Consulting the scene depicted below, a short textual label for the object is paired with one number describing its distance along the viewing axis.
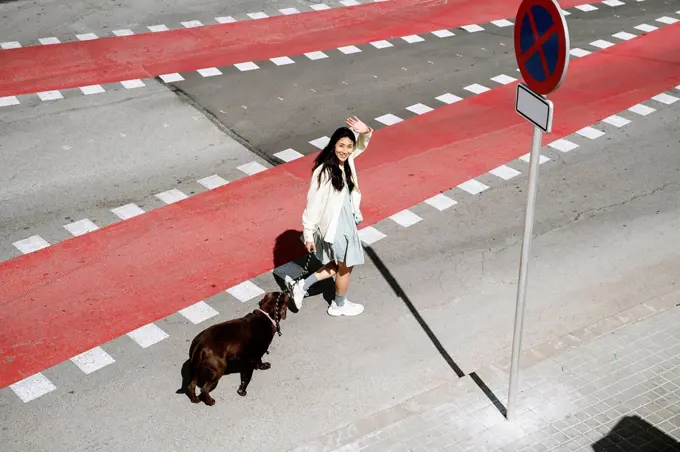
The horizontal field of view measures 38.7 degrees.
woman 8.98
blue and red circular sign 6.30
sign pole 6.89
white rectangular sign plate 6.61
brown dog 8.12
